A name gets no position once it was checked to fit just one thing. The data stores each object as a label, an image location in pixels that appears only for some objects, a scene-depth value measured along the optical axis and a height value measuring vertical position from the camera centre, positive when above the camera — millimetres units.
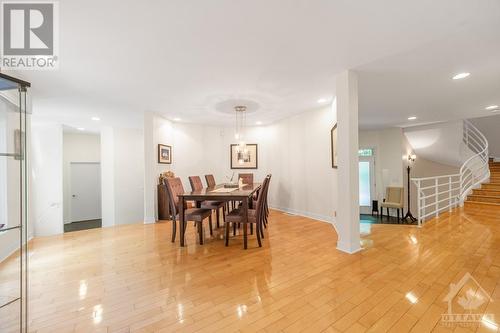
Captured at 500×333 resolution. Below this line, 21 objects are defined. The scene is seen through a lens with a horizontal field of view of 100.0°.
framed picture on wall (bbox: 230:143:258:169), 6109 +258
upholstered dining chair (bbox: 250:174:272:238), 3316 -698
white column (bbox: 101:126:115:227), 6105 -158
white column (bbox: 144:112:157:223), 4525 -43
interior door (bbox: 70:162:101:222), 6777 -705
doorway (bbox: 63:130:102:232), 6613 -350
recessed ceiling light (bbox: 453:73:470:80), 2848 +1225
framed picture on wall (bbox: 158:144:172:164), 4852 +356
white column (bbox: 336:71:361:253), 2734 +13
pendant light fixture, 4620 +1138
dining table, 2969 -437
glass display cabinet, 1498 -434
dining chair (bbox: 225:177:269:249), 2998 -728
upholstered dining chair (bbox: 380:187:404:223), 6543 -1065
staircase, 5113 -795
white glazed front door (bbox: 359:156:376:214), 7342 -608
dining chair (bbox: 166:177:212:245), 3139 -681
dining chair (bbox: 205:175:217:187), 5152 -298
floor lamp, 6729 -640
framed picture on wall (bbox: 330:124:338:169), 3730 +417
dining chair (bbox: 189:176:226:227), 3946 -676
